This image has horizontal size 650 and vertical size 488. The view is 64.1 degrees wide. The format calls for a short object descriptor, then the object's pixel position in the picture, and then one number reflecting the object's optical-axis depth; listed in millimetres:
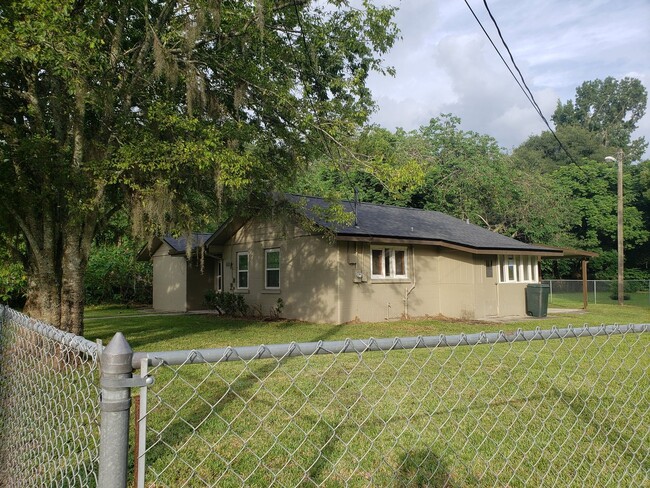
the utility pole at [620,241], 25580
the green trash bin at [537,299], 18312
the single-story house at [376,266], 15508
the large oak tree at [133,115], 7535
